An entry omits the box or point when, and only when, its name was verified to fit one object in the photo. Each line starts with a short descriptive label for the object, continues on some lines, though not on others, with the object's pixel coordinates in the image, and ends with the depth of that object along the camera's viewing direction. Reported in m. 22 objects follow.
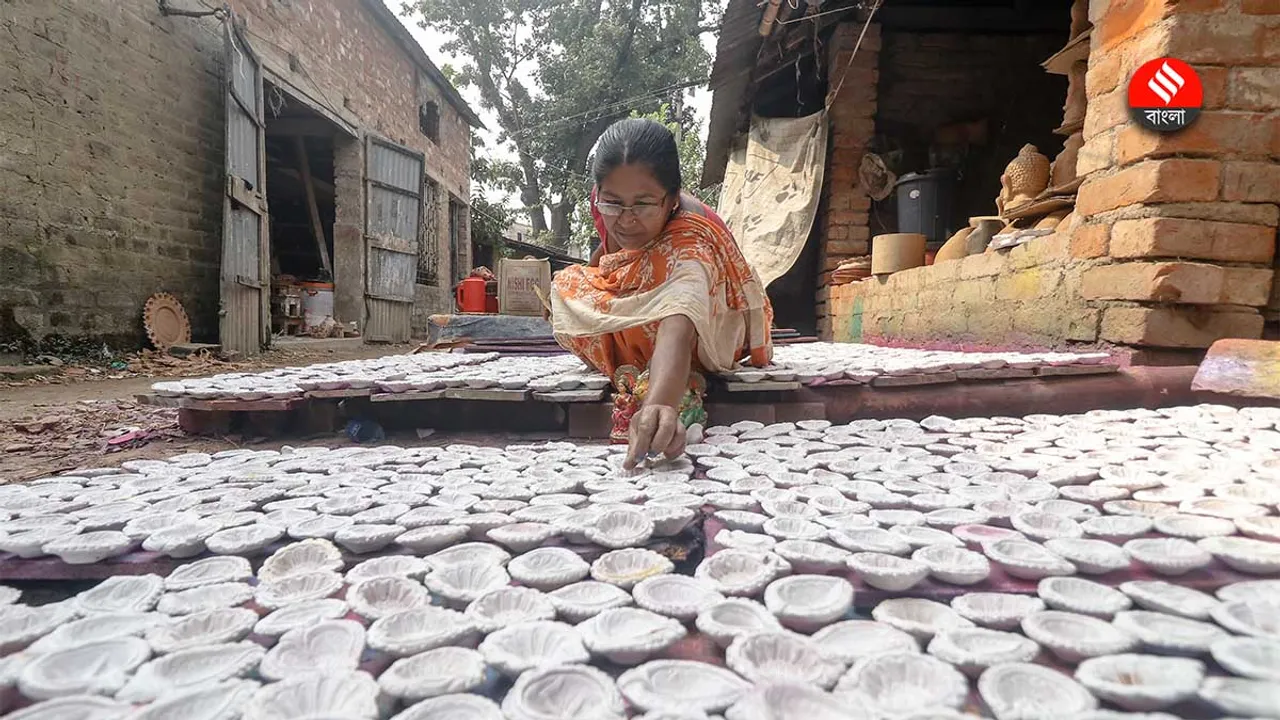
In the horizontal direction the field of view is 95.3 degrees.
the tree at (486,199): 12.69
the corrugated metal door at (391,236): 7.34
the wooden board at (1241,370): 1.73
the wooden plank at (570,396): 1.73
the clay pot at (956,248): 3.39
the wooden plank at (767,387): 1.82
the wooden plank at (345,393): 1.77
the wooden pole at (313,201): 7.42
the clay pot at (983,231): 3.25
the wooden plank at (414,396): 1.76
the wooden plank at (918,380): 1.83
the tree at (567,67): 13.55
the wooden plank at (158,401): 1.81
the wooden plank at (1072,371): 1.88
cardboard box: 5.71
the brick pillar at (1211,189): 1.93
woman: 1.41
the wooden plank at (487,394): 1.74
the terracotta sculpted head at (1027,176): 2.98
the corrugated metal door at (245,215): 4.96
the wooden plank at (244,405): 1.74
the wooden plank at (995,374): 1.87
